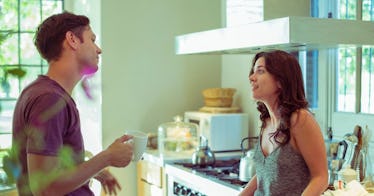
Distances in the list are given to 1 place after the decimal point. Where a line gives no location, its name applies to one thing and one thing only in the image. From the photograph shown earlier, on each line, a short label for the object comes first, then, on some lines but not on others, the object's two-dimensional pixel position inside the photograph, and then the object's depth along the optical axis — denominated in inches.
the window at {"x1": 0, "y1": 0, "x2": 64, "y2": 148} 159.2
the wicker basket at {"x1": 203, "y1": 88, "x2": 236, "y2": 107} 155.1
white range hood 84.4
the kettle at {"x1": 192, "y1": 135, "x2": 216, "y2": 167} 133.3
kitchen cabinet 140.6
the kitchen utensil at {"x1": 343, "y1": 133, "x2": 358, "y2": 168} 102.2
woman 67.4
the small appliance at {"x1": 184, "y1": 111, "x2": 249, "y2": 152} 150.2
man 53.4
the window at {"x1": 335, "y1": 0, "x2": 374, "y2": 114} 117.3
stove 108.4
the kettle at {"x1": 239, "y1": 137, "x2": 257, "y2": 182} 108.4
